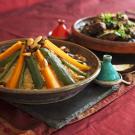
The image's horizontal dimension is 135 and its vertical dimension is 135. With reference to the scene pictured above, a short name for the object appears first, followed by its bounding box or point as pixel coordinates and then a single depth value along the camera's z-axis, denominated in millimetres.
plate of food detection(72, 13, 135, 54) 1363
